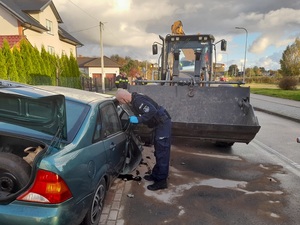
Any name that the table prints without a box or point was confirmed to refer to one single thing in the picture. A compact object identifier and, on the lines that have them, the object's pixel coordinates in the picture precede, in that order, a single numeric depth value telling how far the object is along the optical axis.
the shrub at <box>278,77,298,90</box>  35.50
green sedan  2.29
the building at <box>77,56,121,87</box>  64.06
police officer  4.34
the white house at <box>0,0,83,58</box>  20.08
